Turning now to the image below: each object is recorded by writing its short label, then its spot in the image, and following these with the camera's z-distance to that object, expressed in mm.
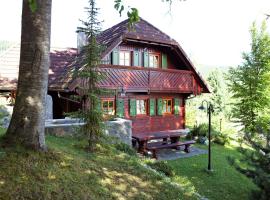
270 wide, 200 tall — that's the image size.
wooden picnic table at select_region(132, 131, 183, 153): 8684
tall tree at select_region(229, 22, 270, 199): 13363
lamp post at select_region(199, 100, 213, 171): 7562
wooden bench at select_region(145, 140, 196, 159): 8517
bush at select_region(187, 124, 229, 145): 11867
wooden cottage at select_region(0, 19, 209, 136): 10474
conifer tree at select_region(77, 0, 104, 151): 5531
